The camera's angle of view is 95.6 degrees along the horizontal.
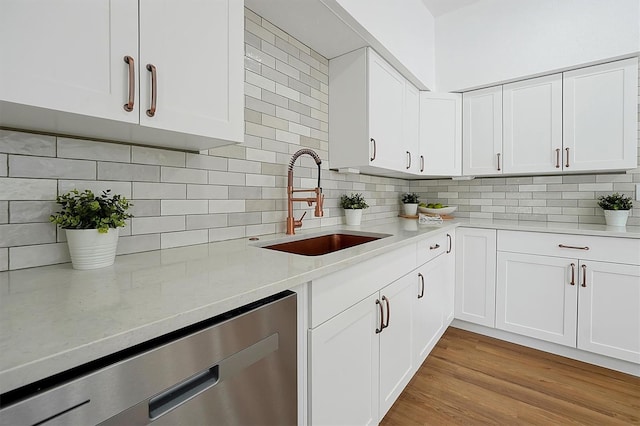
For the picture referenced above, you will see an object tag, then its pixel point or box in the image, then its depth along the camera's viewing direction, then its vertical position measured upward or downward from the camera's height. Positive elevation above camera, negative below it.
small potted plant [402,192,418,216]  2.94 +0.04
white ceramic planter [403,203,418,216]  2.94 +0.00
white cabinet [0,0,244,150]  0.67 +0.38
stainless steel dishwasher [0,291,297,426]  0.43 -0.32
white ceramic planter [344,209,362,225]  2.12 -0.05
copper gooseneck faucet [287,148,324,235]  1.62 +0.05
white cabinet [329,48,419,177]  1.94 +0.67
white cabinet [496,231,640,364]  1.92 -0.59
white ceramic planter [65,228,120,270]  0.85 -0.12
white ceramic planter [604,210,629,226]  2.14 -0.05
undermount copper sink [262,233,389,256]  1.62 -0.21
